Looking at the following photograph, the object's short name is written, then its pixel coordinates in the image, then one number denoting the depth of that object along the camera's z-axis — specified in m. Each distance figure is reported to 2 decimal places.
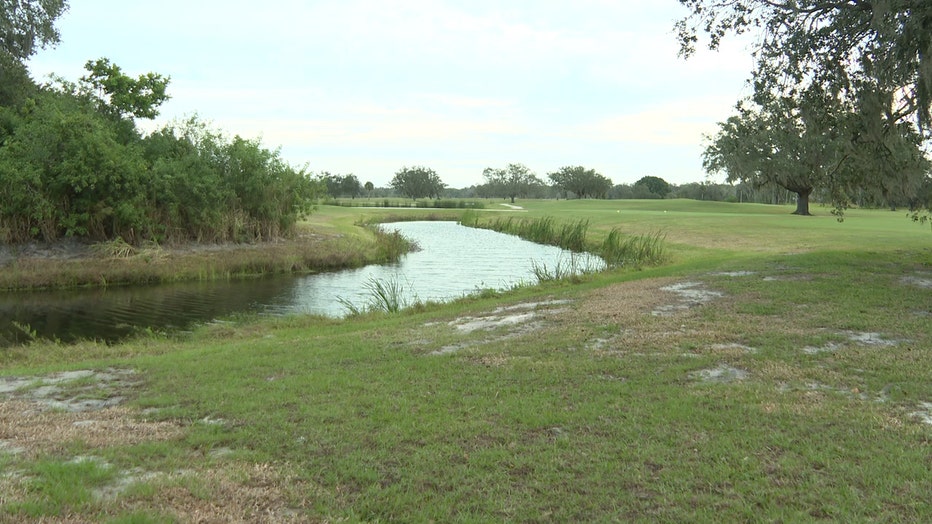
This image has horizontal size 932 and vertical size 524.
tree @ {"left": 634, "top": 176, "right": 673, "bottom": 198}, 154.98
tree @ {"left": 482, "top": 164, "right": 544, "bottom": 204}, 166.25
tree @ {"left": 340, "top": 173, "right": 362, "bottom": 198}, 138.75
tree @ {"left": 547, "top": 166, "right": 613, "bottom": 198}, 141.00
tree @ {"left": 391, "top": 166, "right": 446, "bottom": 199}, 138.00
